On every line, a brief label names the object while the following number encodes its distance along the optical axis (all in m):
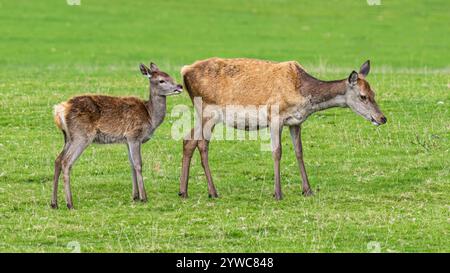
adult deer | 15.93
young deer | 15.10
